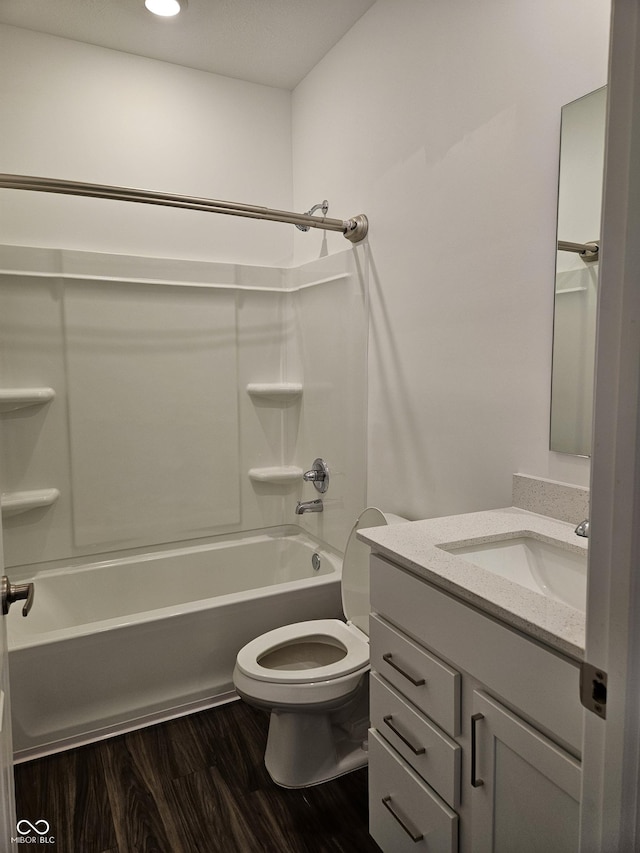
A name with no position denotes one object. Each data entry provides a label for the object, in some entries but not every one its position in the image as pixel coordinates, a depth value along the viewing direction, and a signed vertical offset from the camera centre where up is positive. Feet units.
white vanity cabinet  2.93 -2.22
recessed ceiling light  7.10 +5.01
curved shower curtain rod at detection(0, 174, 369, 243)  6.19 +2.28
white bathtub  6.32 -3.31
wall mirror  4.51 +0.97
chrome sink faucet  4.35 -1.17
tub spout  8.95 -2.03
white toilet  5.56 -3.22
